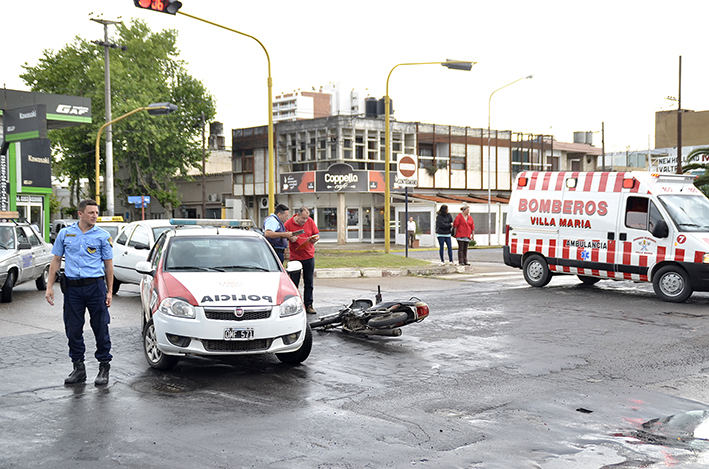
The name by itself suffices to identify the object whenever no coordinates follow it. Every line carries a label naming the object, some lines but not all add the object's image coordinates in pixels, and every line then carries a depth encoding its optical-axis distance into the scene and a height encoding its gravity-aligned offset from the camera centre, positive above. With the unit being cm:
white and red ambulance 1361 -48
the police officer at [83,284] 691 -74
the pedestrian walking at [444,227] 2175 -61
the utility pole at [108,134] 3252 +364
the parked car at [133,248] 1430 -80
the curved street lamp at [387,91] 2255 +404
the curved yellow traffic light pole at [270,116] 2002 +289
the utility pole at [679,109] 3760 +538
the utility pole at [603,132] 5389 +597
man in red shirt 1162 -63
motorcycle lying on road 915 -148
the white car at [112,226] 2068 -49
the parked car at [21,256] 1373 -98
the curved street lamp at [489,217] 4275 -61
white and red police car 716 -102
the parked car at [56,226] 3406 -81
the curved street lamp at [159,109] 3086 +469
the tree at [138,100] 4825 +793
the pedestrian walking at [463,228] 2158 -63
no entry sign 2186 +119
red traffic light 1437 +433
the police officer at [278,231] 1144 -37
